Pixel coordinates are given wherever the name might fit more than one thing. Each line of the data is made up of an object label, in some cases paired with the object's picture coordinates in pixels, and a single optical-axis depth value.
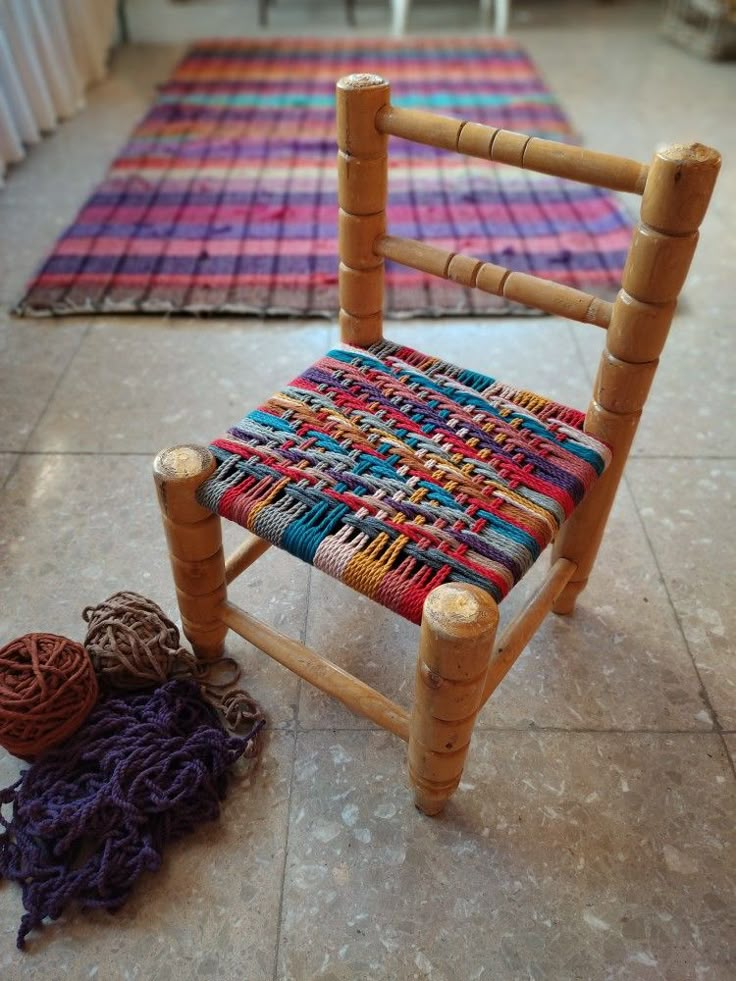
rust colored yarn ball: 0.80
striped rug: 1.63
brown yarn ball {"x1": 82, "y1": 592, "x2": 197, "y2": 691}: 0.88
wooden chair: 0.67
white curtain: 2.05
